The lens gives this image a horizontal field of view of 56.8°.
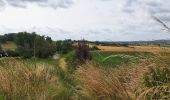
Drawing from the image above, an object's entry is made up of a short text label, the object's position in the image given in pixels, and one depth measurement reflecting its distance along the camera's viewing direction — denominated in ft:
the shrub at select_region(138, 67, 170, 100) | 7.99
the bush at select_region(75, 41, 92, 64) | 26.60
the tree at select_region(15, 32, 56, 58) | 94.57
